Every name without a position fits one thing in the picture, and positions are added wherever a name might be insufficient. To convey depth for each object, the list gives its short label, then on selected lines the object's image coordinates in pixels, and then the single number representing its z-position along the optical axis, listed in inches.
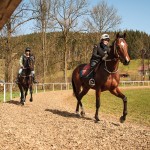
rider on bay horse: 452.1
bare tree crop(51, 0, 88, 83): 1903.3
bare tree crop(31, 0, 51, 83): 1722.4
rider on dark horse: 607.5
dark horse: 609.7
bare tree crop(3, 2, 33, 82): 1371.8
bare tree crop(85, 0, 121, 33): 2119.7
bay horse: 423.6
